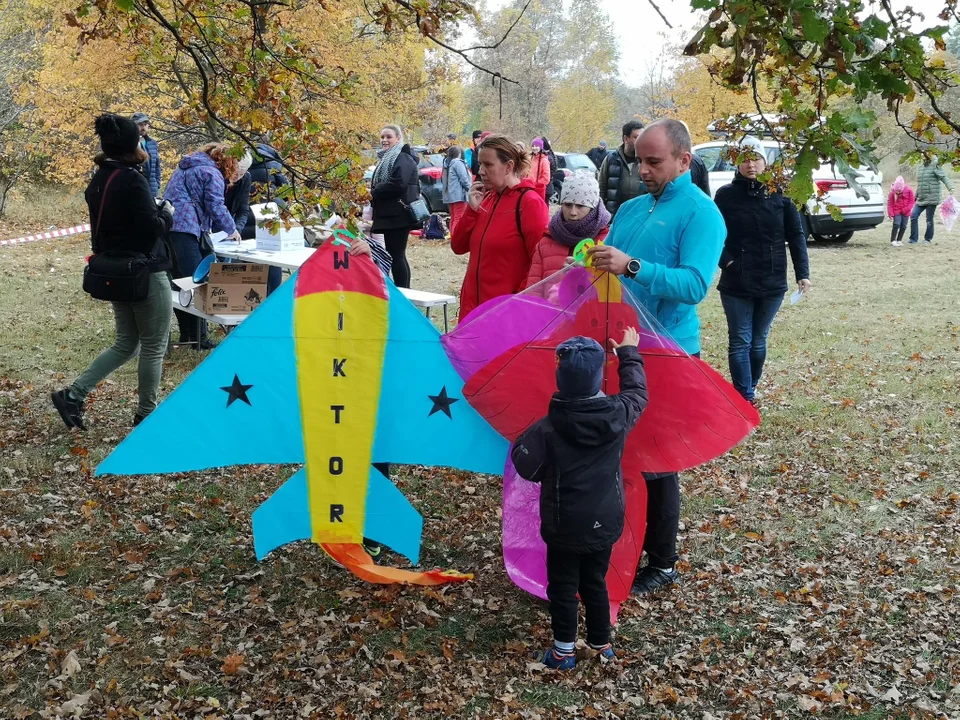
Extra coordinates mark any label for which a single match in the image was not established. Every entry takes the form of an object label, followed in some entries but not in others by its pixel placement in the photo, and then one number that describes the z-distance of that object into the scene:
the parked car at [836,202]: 16.31
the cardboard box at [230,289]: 8.01
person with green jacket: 16.88
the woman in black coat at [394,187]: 9.18
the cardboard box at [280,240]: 8.60
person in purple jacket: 8.07
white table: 7.62
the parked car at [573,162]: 25.09
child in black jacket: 3.30
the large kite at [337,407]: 4.01
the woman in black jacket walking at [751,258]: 6.36
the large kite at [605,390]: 3.79
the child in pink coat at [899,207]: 17.28
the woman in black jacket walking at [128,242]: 5.52
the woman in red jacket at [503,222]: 4.79
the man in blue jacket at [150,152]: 10.04
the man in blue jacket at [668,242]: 3.74
